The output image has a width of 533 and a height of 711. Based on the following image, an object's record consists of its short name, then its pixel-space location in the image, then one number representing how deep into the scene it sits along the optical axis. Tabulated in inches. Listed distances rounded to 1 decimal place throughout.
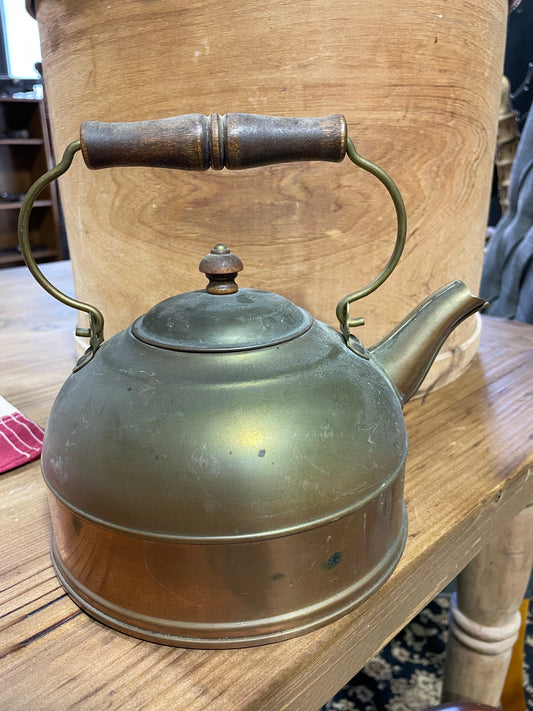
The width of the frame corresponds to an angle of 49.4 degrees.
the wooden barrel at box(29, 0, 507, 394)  29.6
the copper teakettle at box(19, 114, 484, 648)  18.3
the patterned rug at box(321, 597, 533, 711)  51.1
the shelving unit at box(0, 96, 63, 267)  164.6
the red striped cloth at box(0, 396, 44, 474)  32.2
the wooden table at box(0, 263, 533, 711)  19.4
